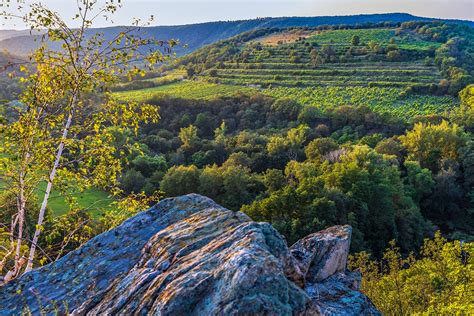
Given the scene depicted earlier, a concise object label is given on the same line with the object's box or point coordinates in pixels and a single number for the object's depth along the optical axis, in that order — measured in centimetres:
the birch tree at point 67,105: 880
